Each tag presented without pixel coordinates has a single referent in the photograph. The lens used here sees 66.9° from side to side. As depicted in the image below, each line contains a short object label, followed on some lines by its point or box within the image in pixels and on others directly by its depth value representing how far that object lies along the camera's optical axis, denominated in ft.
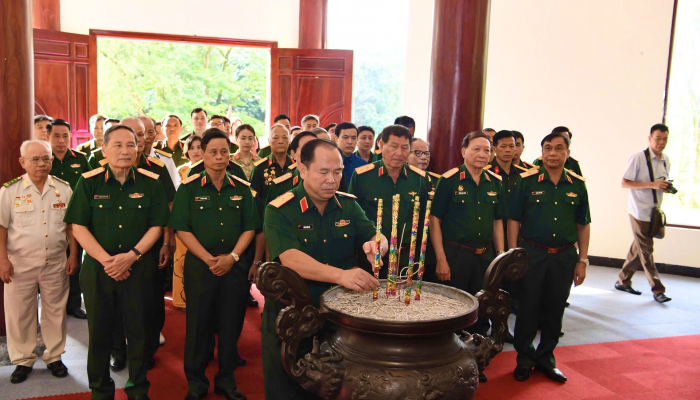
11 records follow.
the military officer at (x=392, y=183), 11.21
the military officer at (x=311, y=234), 6.84
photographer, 18.71
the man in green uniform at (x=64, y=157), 14.08
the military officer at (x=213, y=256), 9.87
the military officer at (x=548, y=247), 11.58
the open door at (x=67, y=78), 24.77
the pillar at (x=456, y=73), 14.57
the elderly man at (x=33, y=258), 10.72
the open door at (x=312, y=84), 27.27
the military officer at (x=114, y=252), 9.30
